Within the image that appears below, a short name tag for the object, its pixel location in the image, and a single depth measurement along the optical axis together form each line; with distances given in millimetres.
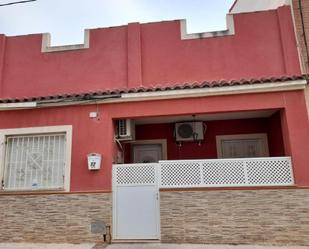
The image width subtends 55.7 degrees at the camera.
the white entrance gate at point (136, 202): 8562
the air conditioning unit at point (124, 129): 9703
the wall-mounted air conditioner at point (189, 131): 10914
